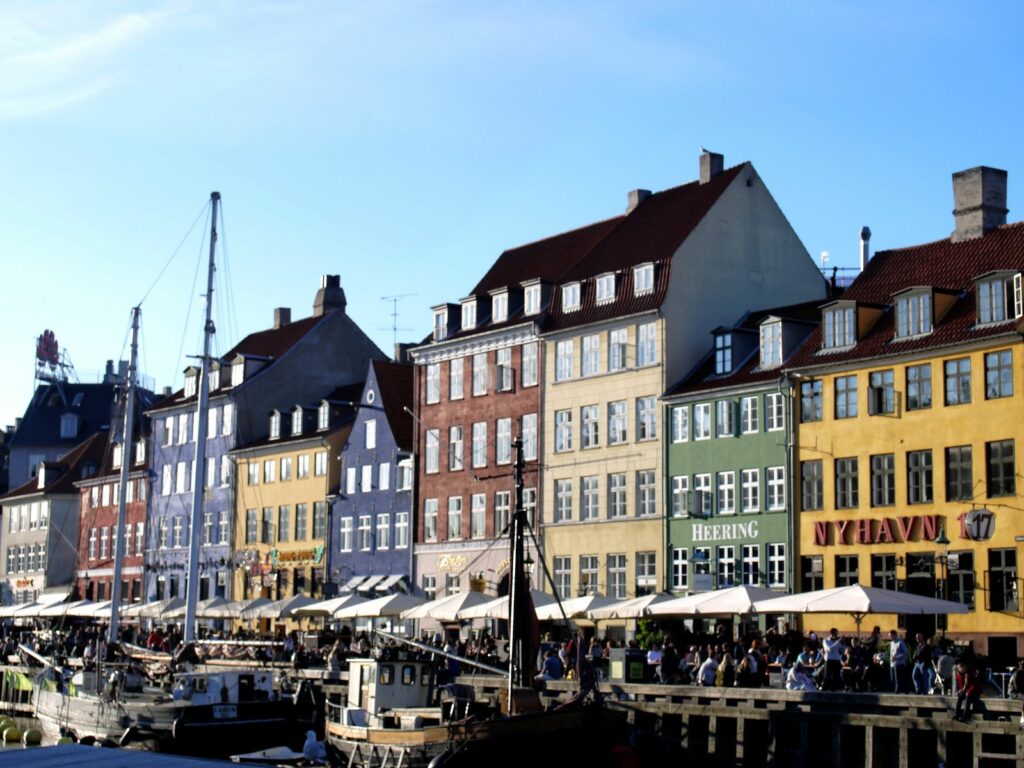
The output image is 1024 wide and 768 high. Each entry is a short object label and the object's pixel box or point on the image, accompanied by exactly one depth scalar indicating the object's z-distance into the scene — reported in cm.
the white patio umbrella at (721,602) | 4197
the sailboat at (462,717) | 3281
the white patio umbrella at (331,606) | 5821
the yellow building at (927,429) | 4694
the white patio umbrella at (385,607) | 5478
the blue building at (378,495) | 7075
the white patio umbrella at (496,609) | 4724
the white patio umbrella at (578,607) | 4744
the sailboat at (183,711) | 4291
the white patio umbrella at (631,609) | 4559
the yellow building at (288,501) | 7638
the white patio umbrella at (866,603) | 3759
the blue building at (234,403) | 8338
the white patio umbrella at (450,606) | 4928
